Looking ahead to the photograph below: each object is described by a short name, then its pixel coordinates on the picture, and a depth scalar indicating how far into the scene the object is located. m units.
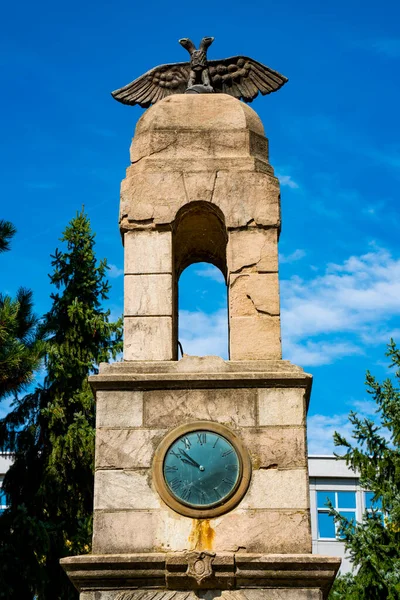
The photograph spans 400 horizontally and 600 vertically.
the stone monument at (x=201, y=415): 7.27
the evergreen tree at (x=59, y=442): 15.28
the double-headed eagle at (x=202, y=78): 9.75
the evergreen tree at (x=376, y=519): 11.55
